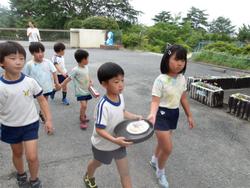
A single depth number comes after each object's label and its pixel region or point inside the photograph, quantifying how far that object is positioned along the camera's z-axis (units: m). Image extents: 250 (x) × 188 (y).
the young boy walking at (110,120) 1.56
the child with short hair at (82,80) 3.04
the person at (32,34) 8.85
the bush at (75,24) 20.46
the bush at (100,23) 16.19
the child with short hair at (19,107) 1.67
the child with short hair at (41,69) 2.94
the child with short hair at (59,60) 3.91
